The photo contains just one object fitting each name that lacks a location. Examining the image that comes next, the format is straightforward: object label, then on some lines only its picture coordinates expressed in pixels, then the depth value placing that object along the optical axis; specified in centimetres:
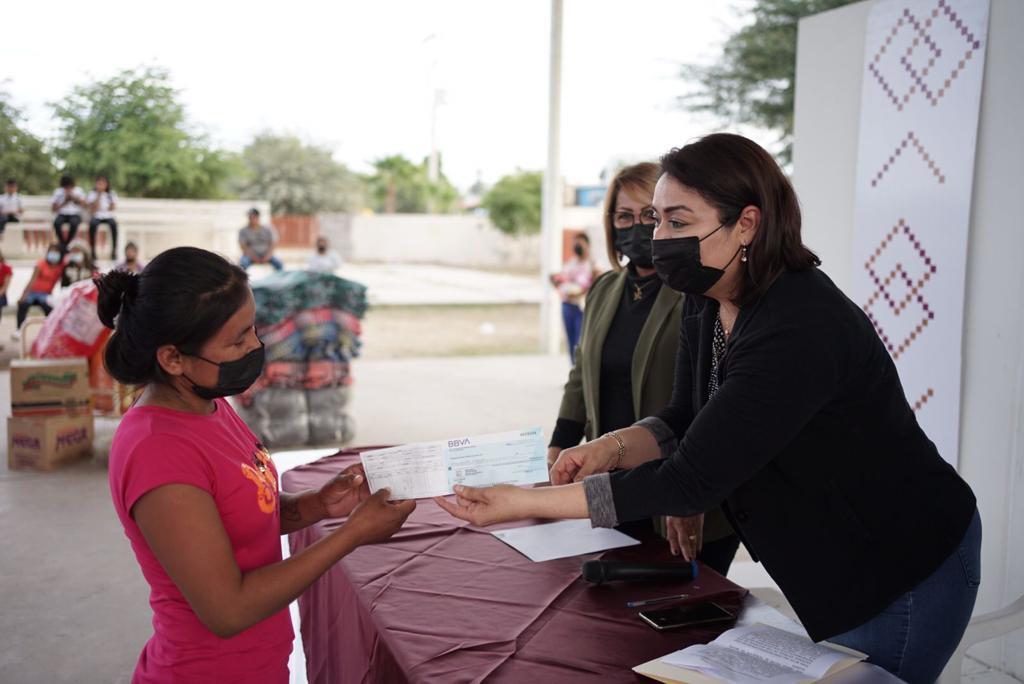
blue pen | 172
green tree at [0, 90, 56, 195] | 1116
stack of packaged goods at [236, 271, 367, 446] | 607
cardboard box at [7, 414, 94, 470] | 582
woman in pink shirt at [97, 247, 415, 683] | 138
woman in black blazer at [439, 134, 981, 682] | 151
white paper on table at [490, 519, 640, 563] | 203
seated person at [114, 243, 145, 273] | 873
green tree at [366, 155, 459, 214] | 2523
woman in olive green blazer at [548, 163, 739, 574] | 253
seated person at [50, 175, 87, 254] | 1038
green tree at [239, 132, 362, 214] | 1938
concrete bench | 1310
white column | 1187
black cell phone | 163
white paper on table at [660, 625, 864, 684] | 139
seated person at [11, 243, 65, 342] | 955
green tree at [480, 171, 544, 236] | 2219
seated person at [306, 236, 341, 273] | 1098
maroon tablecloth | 149
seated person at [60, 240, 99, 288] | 982
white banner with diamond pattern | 340
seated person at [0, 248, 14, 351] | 990
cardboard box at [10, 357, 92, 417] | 570
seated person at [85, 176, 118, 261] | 1063
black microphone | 183
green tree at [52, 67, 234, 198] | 1202
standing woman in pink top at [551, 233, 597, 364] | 952
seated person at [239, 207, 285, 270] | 1079
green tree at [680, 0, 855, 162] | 1179
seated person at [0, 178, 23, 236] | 1044
